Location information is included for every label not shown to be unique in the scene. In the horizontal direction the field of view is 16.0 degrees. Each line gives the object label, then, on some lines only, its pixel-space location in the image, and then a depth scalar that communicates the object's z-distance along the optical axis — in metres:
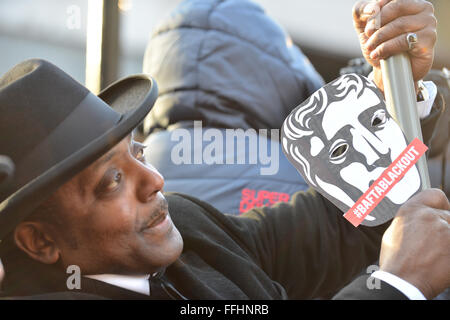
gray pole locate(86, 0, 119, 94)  3.49
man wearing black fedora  2.22
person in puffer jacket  2.94
